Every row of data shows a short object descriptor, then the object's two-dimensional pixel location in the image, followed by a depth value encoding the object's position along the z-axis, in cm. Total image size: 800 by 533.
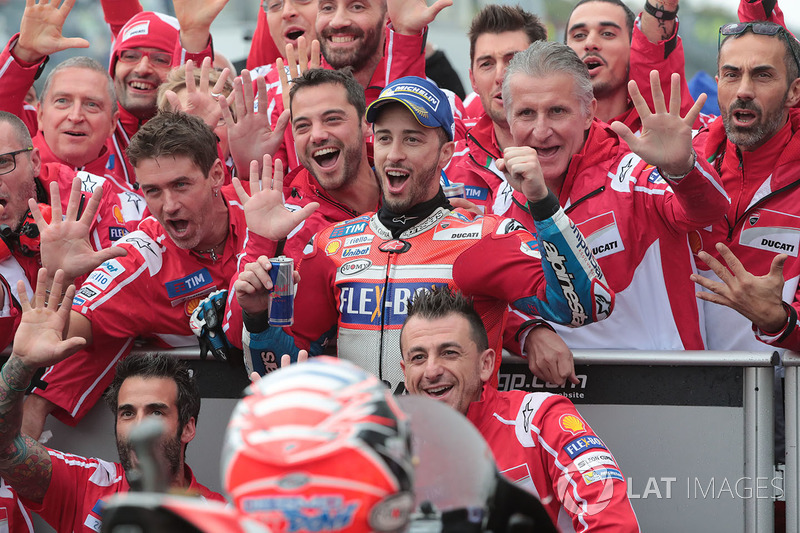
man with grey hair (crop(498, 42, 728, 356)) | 860
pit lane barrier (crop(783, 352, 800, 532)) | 751
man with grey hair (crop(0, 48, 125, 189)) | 1133
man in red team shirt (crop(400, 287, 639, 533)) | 689
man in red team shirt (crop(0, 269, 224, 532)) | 778
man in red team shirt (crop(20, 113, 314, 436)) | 879
